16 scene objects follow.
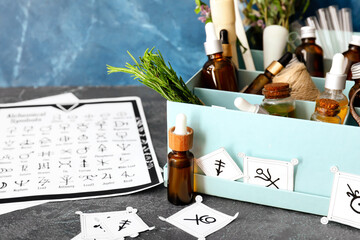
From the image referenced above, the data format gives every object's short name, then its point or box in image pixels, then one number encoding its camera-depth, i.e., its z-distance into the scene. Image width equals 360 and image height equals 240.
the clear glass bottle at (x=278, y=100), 0.83
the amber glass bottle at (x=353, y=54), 1.03
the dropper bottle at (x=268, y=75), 0.94
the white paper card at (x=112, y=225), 0.77
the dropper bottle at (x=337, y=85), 0.83
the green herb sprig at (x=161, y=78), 0.85
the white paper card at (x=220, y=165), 0.84
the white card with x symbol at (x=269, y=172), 0.81
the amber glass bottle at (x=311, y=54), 1.07
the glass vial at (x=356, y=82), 0.89
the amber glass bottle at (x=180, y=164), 0.81
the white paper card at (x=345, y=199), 0.77
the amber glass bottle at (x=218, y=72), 0.94
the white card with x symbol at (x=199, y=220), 0.79
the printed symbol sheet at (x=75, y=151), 0.91
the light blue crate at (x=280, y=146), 0.76
